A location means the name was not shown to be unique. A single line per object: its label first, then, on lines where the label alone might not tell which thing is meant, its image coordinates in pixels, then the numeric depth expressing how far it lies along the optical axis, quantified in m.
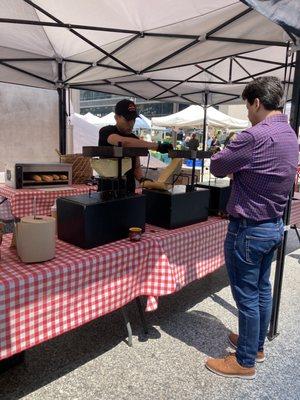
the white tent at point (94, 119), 14.07
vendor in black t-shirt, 2.15
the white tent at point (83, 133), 8.70
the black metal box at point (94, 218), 1.71
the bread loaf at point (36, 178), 3.45
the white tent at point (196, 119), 11.41
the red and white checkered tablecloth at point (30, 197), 3.24
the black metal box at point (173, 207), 2.14
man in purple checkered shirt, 1.60
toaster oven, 3.38
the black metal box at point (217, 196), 2.64
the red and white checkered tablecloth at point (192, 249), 2.05
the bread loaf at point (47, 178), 3.51
